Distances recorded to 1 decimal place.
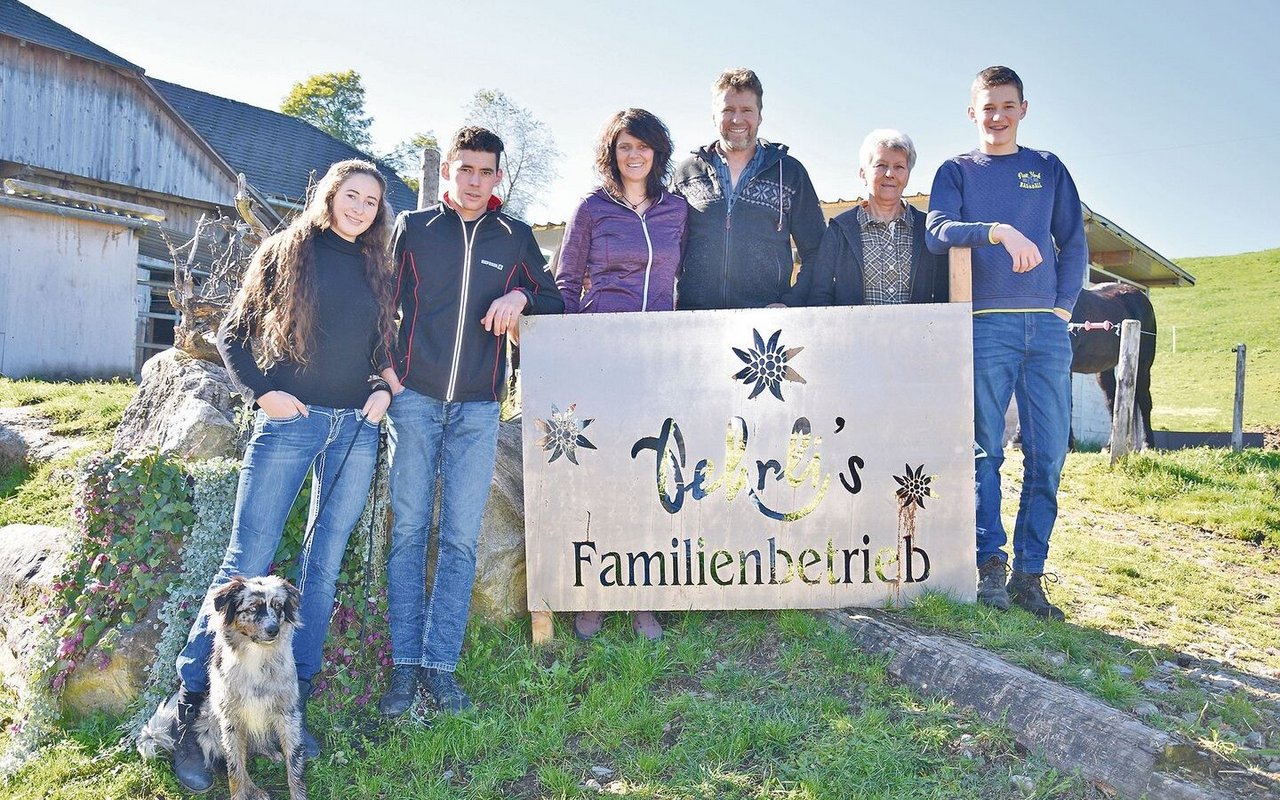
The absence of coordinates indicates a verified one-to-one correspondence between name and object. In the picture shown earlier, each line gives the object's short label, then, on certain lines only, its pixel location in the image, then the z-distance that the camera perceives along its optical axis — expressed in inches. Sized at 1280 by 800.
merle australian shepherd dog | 122.4
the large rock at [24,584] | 166.1
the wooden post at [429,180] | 274.6
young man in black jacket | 144.5
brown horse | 438.9
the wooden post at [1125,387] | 335.9
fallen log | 111.5
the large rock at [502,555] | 167.5
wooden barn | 492.7
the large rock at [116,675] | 151.3
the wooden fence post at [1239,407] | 379.8
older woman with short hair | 170.7
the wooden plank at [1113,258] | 586.2
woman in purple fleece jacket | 157.8
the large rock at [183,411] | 179.8
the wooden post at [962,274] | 159.8
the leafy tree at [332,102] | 1558.8
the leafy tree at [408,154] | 1630.2
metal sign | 160.7
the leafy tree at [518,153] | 1494.8
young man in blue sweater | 161.6
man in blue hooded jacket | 165.5
